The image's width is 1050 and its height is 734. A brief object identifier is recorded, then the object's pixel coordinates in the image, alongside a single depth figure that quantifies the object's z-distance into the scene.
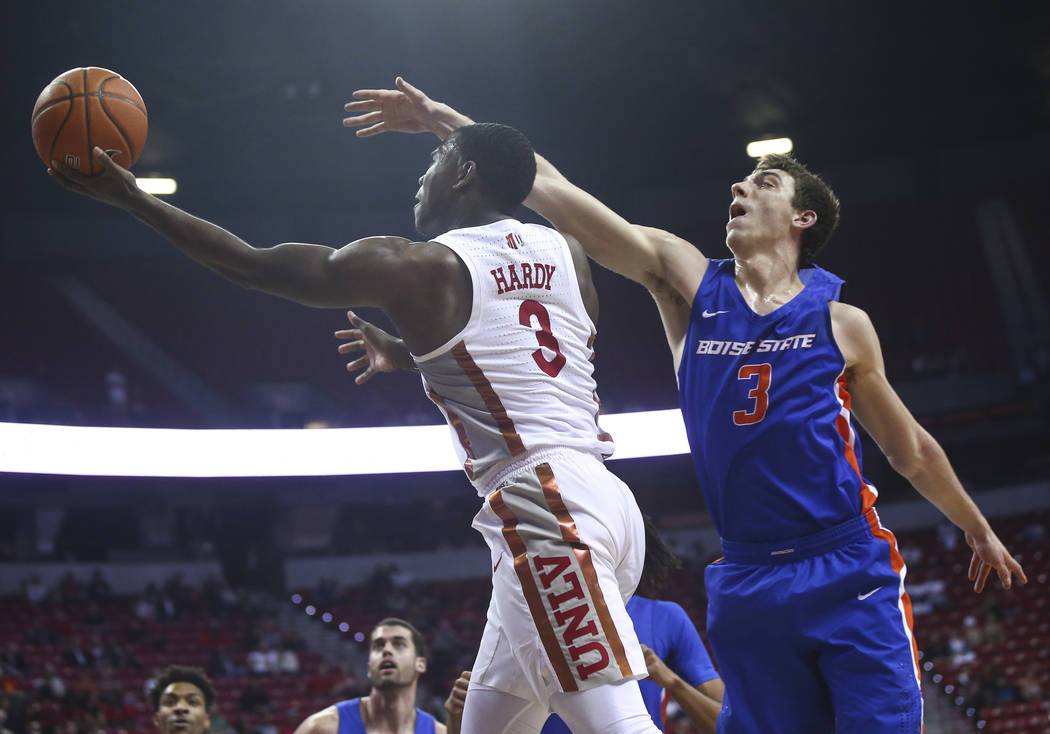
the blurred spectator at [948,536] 19.11
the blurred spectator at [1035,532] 18.39
